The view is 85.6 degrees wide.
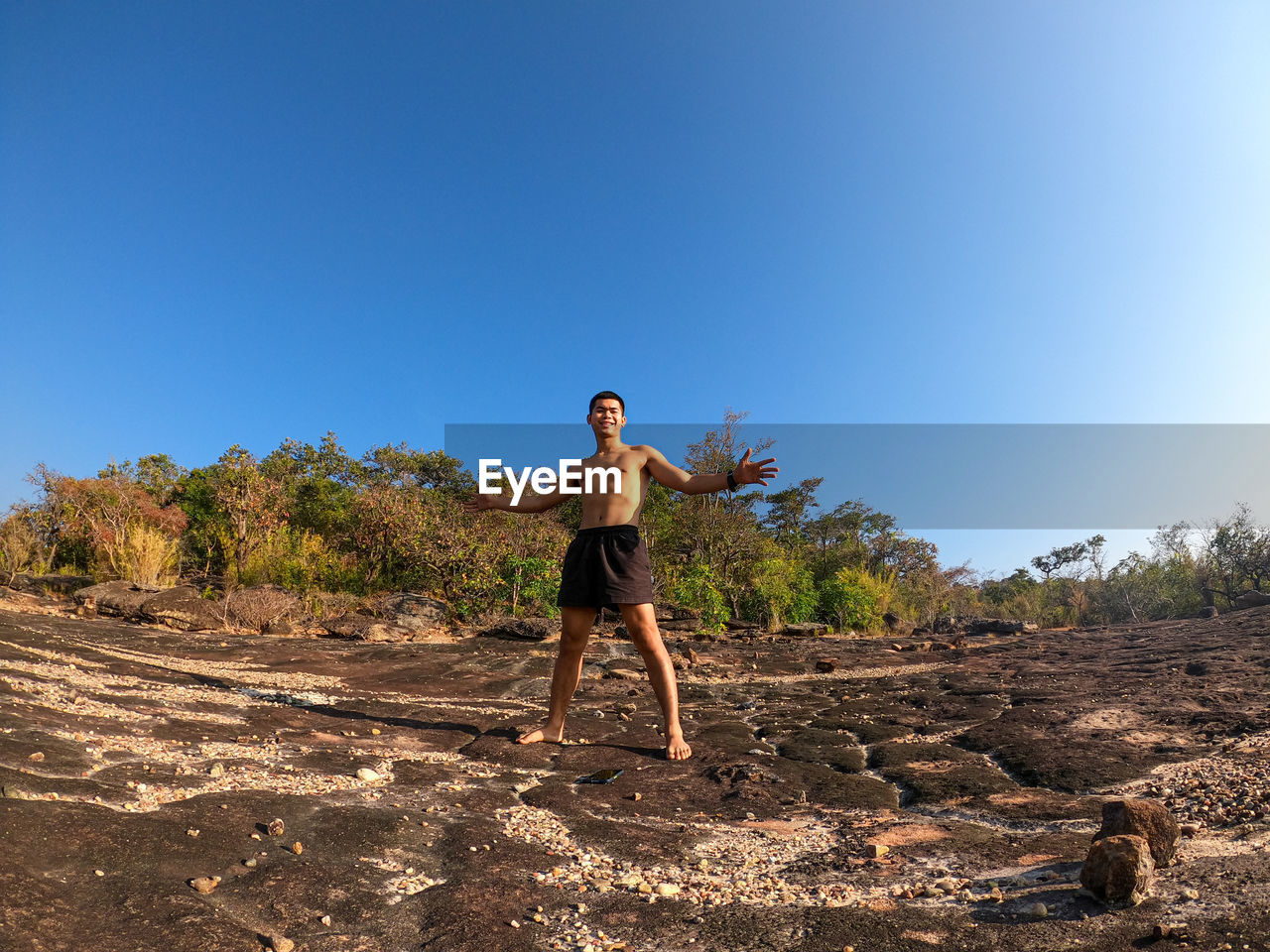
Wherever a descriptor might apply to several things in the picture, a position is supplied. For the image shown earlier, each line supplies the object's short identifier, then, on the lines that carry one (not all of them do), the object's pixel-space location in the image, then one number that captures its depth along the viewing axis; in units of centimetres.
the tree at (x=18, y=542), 1560
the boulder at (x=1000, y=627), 1702
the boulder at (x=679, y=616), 1445
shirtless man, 407
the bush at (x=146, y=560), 1379
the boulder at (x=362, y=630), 1054
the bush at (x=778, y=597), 1669
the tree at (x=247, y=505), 1642
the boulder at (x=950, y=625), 1810
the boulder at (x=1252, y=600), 1546
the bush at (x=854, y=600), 1802
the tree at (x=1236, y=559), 2080
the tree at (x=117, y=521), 1402
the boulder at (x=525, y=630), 1116
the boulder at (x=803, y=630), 1490
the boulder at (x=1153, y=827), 197
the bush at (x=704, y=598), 1385
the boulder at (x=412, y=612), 1170
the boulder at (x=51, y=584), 1327
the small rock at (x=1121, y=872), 172
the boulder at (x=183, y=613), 1080
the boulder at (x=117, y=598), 1110
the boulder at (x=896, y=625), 1888
